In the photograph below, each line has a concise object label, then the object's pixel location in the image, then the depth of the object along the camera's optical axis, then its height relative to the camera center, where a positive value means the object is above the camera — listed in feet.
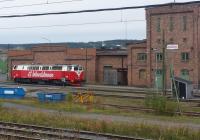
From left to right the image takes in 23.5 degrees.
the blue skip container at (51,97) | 125.29 -4.51
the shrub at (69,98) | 128.16 -4.89
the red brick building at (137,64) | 220.84 +7.26
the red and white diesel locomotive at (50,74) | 214.48 +2.76
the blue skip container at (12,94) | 140.87 -4.17
